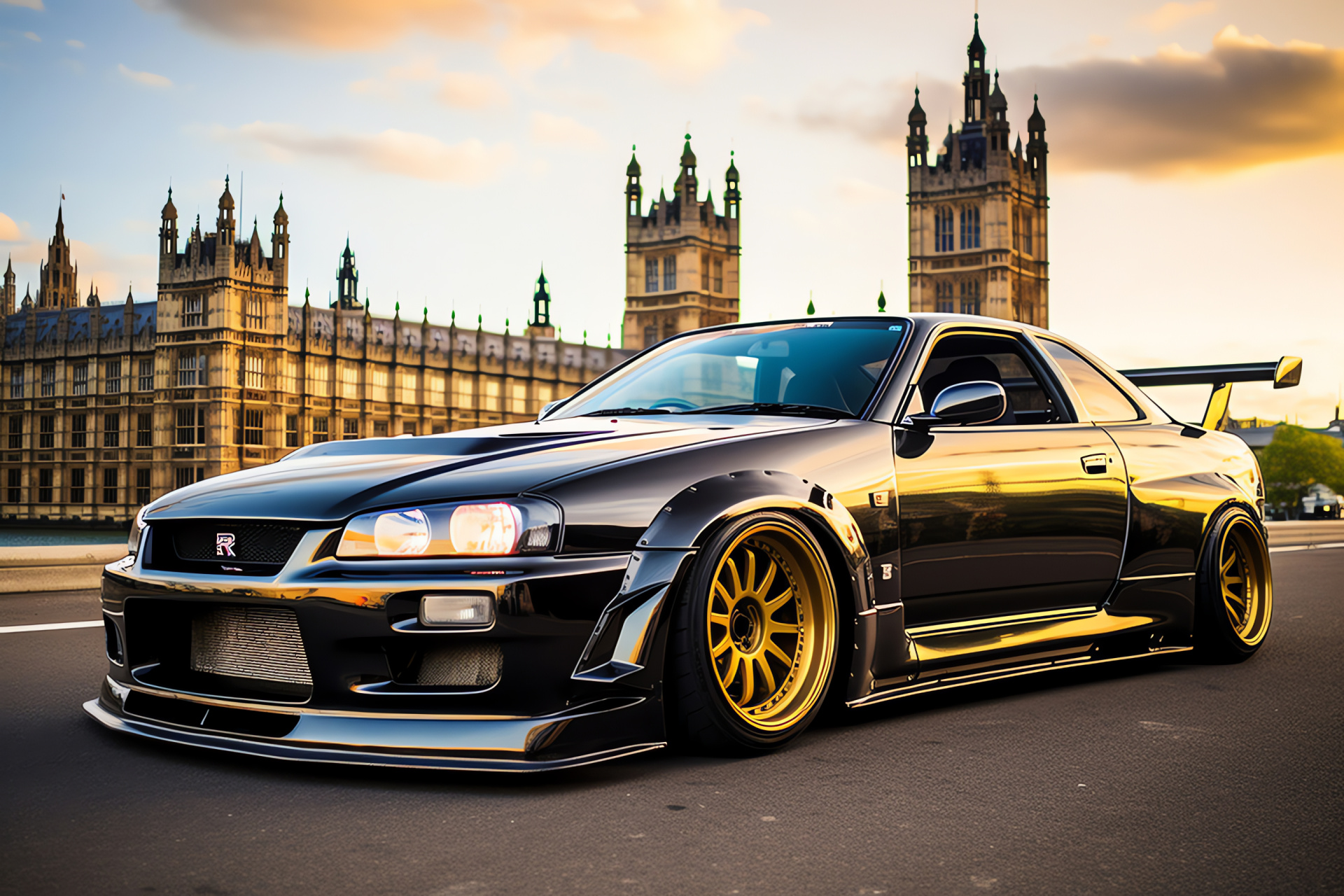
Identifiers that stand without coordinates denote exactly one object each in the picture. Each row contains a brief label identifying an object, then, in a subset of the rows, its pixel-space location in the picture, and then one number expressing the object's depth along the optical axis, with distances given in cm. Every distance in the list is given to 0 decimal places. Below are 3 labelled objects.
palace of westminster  7344
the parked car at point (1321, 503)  9381
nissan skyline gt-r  284
